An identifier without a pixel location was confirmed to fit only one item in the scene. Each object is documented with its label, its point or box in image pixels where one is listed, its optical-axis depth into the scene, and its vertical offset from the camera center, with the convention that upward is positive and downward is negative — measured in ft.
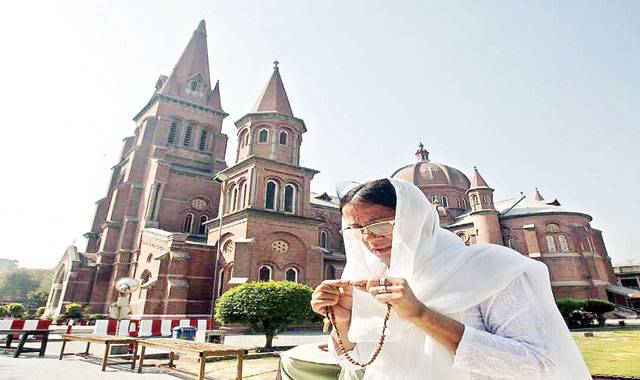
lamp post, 60.35 +10.54
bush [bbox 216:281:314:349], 37.86 +0.08
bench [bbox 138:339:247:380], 16.60 -2.09
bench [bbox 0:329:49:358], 29.07 -2.57
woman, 4.14 +0.07
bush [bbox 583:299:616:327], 66.28 +0.59
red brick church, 63.36 +21.40
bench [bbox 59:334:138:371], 23.62 -2.40
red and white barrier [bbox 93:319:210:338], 38.04 -2.44
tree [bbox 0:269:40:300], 169.48 +9.84
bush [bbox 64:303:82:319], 74.23 -1.21
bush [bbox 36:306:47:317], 93.38 -1.61
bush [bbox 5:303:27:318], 84.43 -1.29
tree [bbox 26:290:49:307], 136.87 +2.69
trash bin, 39.34 -2.87
